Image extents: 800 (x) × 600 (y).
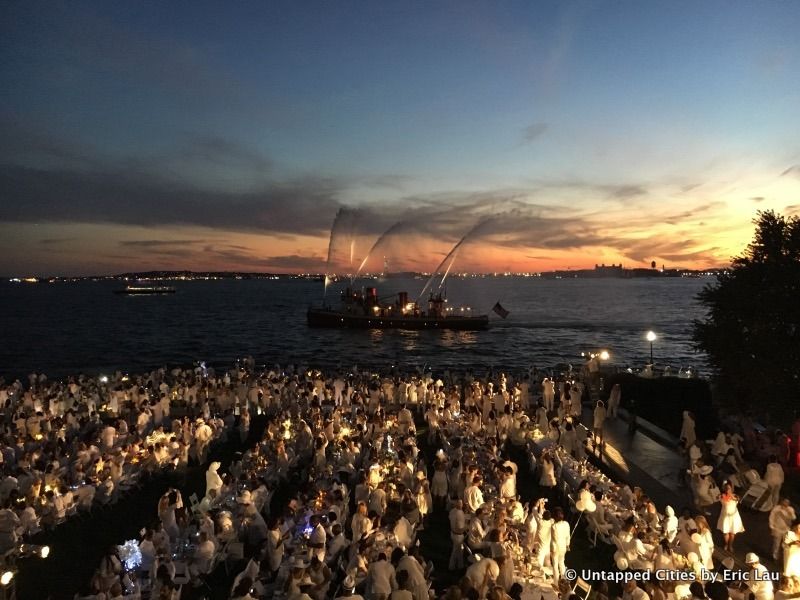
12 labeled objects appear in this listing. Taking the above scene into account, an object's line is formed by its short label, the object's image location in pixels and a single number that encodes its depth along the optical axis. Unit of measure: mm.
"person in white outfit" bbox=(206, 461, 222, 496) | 12133
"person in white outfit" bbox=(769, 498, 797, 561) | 9727
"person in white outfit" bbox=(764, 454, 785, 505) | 11586
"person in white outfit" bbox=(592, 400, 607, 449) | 16672
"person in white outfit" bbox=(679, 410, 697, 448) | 15914
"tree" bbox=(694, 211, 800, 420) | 17625
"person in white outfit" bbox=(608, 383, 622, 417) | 19750
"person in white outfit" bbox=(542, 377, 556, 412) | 21359
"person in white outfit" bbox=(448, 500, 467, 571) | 10047
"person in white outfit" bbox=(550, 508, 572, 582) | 9109
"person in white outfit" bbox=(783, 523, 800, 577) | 8195
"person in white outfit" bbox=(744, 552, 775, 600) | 7742
